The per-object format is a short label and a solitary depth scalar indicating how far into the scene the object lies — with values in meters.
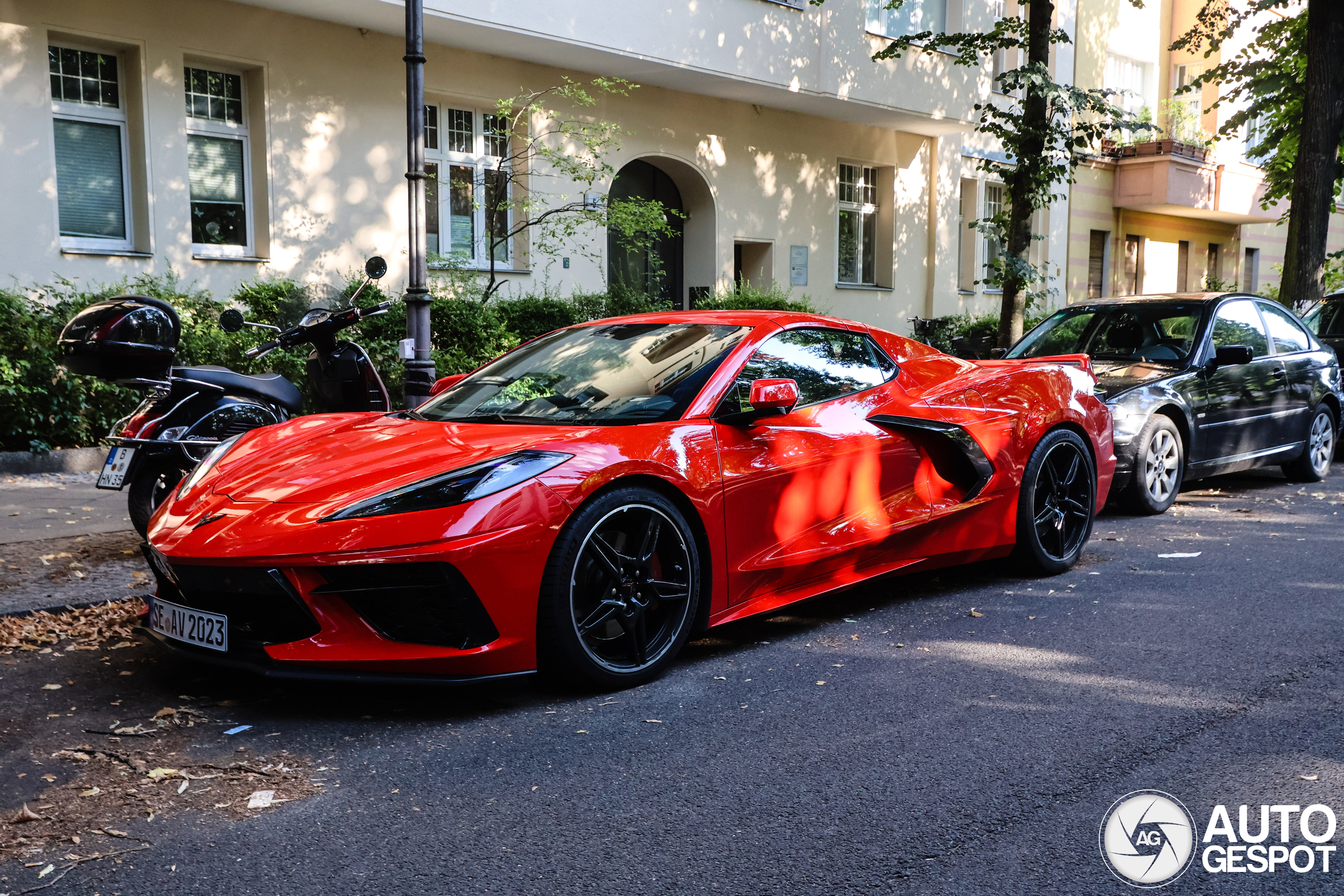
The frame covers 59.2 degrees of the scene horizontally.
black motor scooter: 5.90
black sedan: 8.05
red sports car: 3.78
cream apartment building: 11.34
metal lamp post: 7.04
